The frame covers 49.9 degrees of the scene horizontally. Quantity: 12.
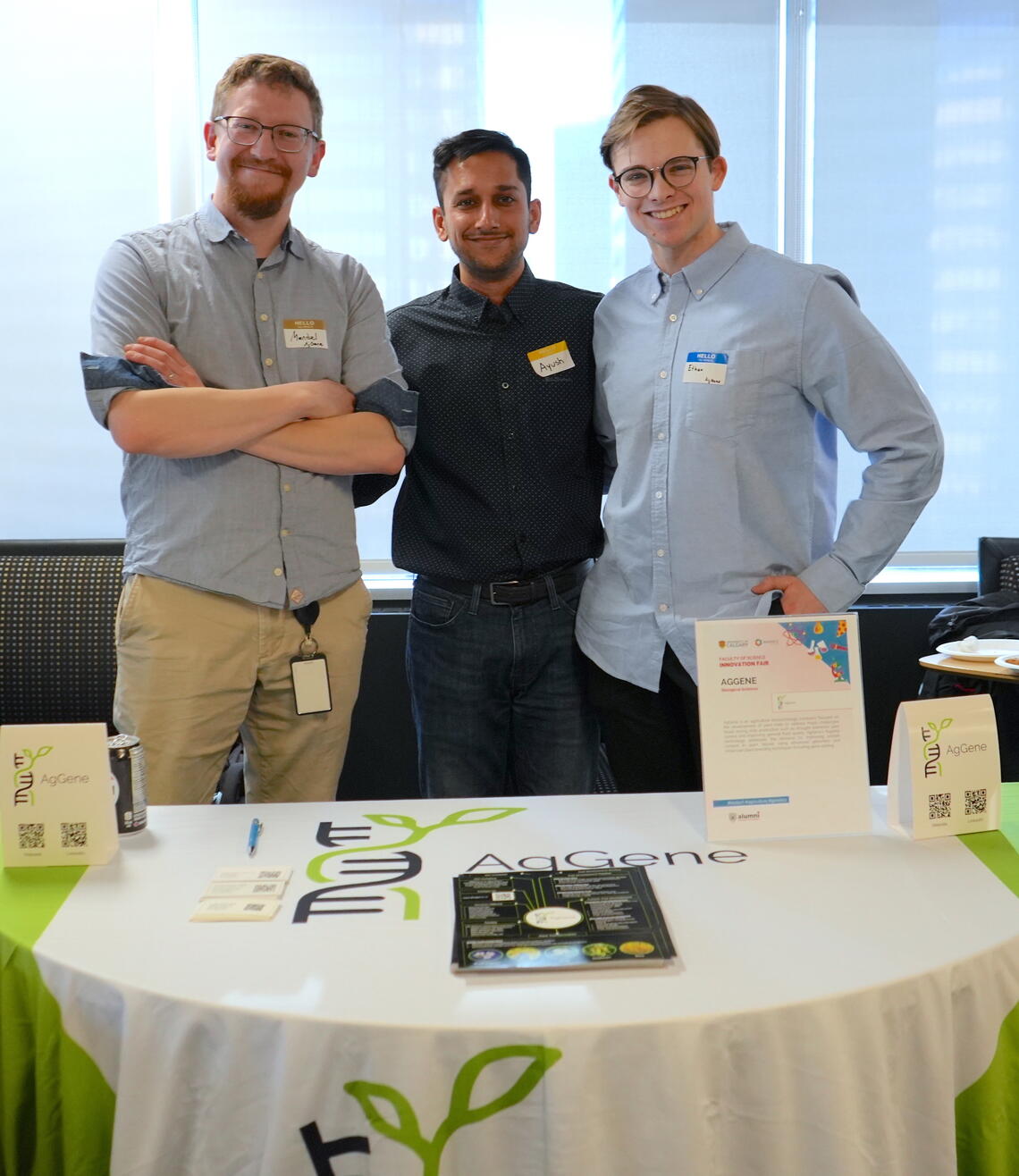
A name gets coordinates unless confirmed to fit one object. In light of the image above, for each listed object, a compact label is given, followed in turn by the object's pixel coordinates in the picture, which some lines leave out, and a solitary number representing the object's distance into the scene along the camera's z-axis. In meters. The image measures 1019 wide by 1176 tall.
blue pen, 1.49
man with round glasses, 1.96
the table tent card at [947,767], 1.47
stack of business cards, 1.28
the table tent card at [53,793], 1.42
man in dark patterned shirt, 2.26
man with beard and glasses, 1.93
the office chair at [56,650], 2.80
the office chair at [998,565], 3.33
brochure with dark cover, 1.16
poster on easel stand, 1.49
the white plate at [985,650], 2.90
